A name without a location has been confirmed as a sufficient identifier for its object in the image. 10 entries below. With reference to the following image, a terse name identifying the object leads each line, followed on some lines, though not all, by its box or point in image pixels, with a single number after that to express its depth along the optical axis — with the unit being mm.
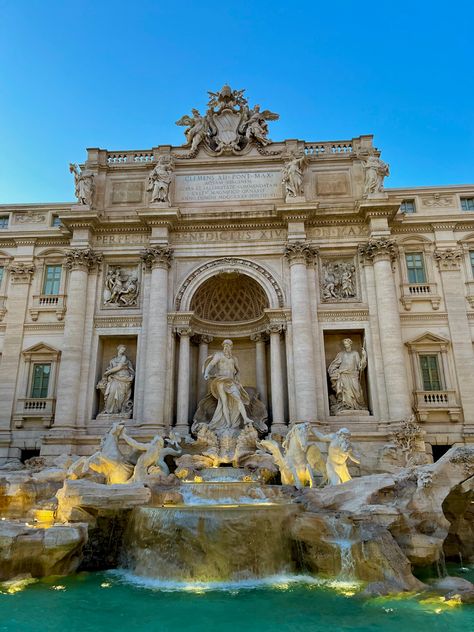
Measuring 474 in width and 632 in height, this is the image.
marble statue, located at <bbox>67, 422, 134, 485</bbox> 13969
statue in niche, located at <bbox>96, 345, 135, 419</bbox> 18953
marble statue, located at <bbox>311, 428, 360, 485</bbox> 13703
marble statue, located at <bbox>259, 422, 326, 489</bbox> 14164
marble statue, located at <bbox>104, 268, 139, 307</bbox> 20328
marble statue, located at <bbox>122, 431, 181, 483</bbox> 14391
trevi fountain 9031
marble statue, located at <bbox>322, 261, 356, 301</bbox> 19922
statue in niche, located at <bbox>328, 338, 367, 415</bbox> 18578
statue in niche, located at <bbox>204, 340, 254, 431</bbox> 18031
